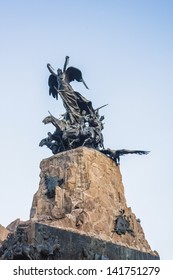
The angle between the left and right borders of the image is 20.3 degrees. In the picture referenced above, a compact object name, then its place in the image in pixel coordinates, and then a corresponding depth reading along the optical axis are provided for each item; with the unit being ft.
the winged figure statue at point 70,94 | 55.67
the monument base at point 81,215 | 39.50
